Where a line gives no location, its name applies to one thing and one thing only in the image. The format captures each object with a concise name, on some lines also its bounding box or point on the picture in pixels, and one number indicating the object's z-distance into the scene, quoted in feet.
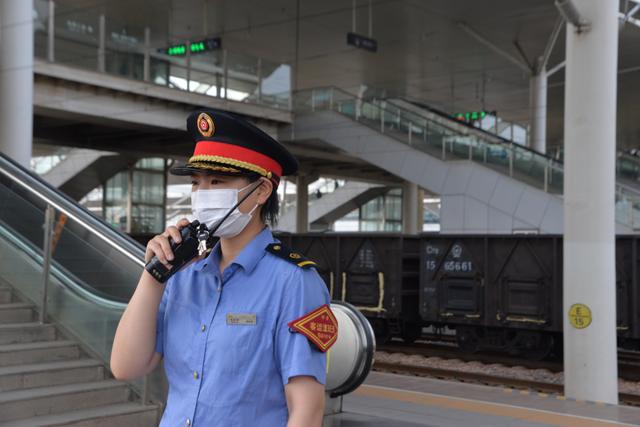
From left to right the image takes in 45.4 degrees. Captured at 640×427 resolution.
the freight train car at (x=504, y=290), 41.45
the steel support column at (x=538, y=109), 93.04
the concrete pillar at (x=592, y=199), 30.66
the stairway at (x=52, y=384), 18.44
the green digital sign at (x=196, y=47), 76.02
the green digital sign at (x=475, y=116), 126.82
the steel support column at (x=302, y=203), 126.82
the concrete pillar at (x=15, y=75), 48.26
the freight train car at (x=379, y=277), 49.73
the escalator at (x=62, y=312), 19.22
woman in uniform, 6.57
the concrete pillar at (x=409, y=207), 125.08
